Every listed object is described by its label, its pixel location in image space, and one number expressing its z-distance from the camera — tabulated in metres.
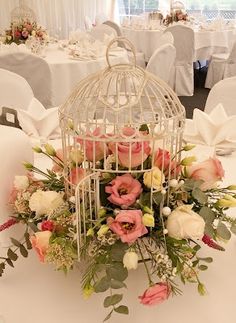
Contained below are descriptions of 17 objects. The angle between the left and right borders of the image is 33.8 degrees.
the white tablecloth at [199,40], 4.76
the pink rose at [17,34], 3.09
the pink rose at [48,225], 0.68
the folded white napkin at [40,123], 1.33
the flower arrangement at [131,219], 0.62
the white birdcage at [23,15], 3.37
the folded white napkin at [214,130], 1.26
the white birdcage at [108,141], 0.67
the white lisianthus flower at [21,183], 0.75
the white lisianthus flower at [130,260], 0.60
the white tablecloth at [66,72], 2.71
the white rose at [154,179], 0.67
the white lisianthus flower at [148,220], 0.62
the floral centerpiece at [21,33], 3.07
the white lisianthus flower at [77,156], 0.72
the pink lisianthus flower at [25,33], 3.07
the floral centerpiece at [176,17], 5.27
